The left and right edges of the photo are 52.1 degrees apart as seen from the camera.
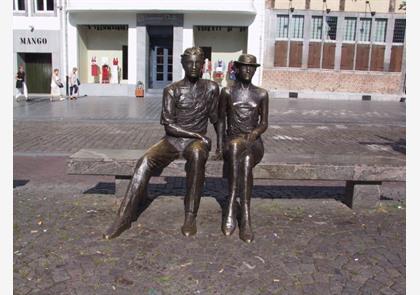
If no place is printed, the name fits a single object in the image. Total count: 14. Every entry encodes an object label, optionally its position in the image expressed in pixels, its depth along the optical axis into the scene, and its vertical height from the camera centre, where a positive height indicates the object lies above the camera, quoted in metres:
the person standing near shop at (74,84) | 22.19 -0.13
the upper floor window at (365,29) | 24.19 +3.38
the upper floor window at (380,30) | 24.20 +3.36
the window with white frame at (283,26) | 24.00 +3.39
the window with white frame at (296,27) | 24.03 +3.37
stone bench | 4.92 -0.94
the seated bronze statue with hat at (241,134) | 4.38 -0.53
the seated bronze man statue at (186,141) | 4.32 -0.61
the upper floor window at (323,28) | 24.03 +3.36
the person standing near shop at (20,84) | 20.55 -0.19
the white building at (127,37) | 23.33 +2.66
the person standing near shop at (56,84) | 22.02 -0.16
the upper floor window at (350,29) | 24.16 +3.36
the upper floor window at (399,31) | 24.25 +3.34
